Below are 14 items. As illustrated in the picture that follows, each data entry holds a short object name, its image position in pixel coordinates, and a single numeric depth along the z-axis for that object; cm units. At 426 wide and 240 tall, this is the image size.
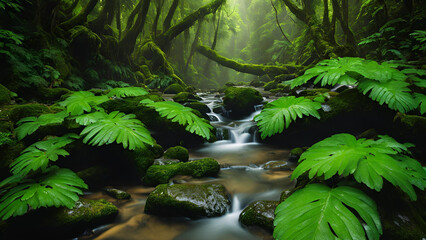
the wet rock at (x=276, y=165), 385
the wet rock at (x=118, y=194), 284
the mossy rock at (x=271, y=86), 1423
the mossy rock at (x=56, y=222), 194
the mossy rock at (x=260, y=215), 216
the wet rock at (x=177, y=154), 401
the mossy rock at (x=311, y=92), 556
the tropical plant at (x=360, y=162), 126
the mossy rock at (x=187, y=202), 246
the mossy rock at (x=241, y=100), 771
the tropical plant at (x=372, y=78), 254
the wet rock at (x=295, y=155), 414
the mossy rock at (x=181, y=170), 322
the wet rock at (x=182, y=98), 825
